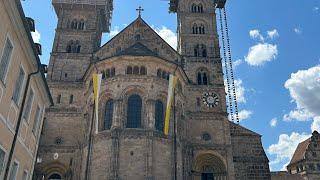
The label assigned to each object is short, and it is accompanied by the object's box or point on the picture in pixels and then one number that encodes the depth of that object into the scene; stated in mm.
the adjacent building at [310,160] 59303
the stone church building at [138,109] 27844
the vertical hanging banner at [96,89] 29484
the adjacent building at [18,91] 13250
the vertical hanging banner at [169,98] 28734
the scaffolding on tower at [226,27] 46606
